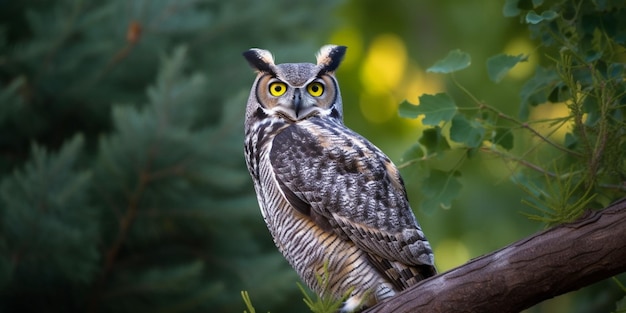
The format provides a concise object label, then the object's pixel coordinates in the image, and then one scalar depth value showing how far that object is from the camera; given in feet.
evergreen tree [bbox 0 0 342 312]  35.53
